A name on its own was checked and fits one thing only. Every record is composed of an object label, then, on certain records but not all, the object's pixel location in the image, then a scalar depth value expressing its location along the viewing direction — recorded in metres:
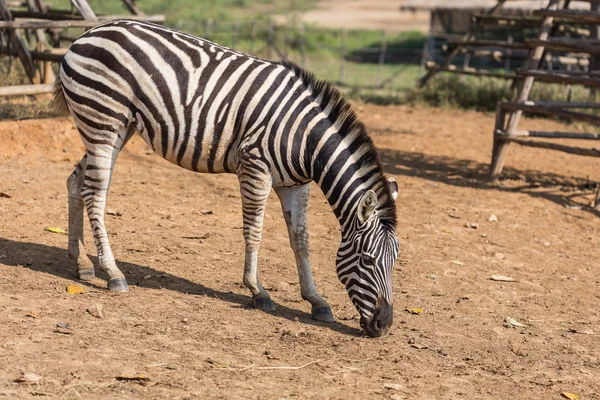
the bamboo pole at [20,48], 10.55
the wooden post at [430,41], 24.67
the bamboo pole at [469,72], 15.45
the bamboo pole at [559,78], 10.39
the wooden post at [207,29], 26.80
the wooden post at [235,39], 25.85
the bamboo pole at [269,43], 24.27
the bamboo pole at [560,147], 10.04
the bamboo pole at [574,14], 10.42
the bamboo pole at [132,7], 12.79
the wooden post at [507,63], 23.52
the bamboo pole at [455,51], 16.02
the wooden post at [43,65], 11.93
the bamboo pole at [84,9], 11.30
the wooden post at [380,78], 21.98
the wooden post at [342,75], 21.95
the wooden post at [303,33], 25.25
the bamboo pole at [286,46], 26.02
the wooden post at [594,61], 15.73
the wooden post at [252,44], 25.32
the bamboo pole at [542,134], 10.51
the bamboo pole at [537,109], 10.36
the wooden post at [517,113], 10.70
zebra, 5.39
